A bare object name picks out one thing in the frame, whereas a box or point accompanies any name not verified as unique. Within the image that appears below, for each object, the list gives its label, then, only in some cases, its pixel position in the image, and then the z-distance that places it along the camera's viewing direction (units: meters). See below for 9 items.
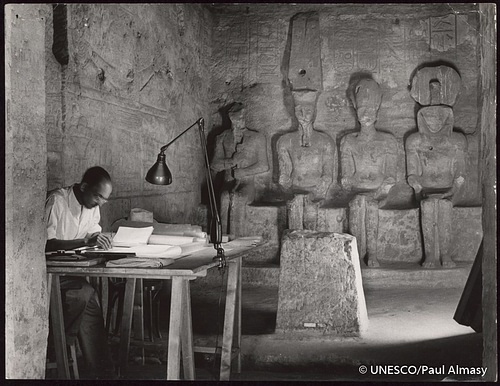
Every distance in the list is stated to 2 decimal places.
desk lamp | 3.74
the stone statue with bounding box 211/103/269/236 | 8.74
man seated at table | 4.08
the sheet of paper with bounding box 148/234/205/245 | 4.16
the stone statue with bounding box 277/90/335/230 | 8.94
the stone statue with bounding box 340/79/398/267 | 8.86
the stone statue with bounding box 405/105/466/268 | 8.62
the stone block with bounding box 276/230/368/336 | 5.28
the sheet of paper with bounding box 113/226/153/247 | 4.16
